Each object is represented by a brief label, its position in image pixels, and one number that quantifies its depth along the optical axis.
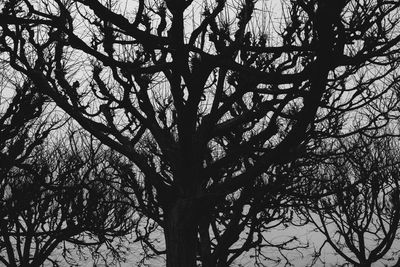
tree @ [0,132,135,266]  10.66
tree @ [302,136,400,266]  12.64
